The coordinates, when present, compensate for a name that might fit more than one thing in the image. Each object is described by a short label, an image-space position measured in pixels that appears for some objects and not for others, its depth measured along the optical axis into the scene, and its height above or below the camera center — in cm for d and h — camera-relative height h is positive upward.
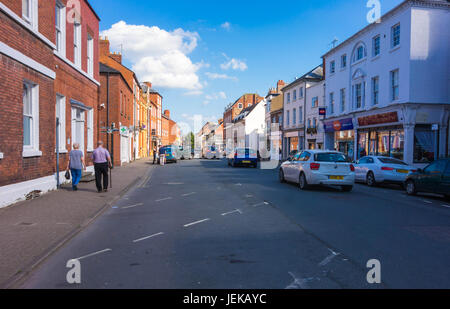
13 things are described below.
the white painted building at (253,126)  6812 +419
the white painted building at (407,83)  2114 +411
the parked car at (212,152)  5091 -76
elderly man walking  1214 -64
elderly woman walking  1199 -62
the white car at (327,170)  1297 -81
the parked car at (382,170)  1531 -97
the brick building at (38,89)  904 +181
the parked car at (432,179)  1118 -102
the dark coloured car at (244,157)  2878 -81
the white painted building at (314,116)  3462 +324
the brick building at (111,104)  2822 +335
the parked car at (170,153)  3669 -69
